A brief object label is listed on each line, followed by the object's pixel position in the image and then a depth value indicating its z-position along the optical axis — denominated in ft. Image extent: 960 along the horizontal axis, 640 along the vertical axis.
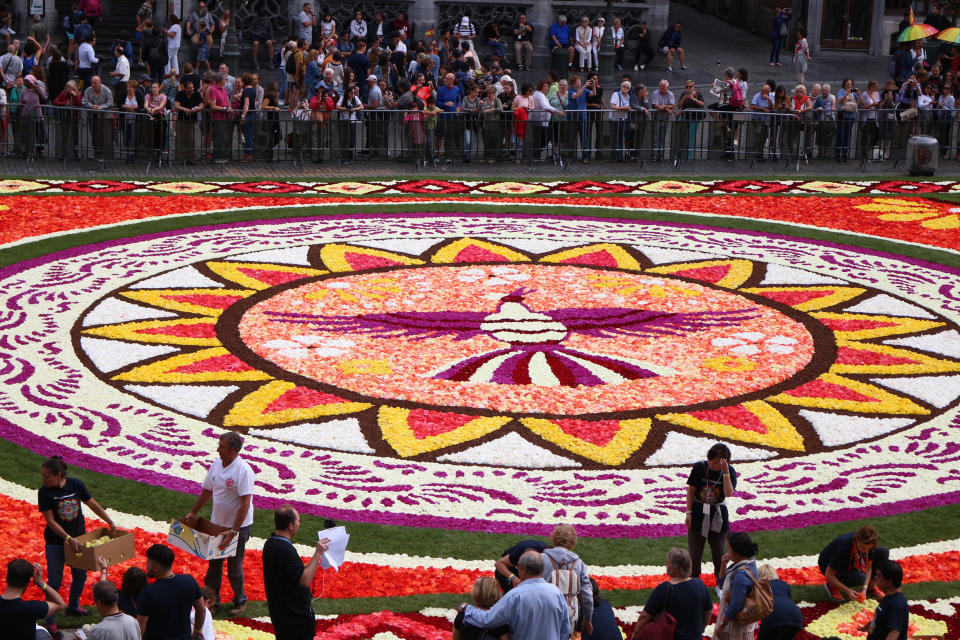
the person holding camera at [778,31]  141.38
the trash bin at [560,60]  131.75
